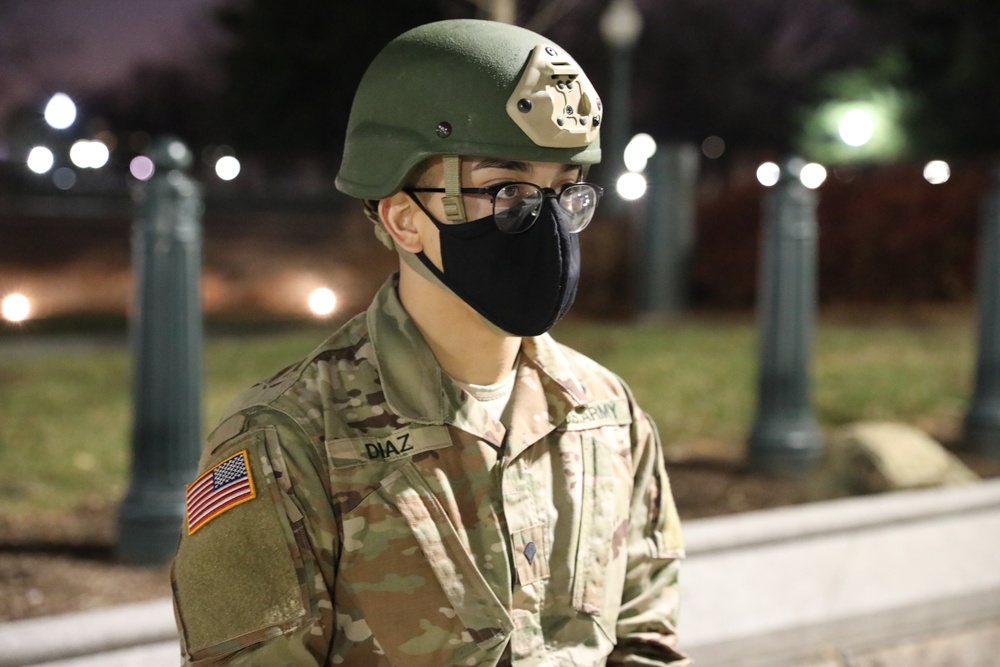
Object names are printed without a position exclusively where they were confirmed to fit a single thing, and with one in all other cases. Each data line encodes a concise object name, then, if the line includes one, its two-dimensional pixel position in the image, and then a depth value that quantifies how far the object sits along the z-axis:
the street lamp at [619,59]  14.14
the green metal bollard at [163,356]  4.05
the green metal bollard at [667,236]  11.54
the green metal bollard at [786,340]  5.51
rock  5.07
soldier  1.72
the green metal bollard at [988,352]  6.05
